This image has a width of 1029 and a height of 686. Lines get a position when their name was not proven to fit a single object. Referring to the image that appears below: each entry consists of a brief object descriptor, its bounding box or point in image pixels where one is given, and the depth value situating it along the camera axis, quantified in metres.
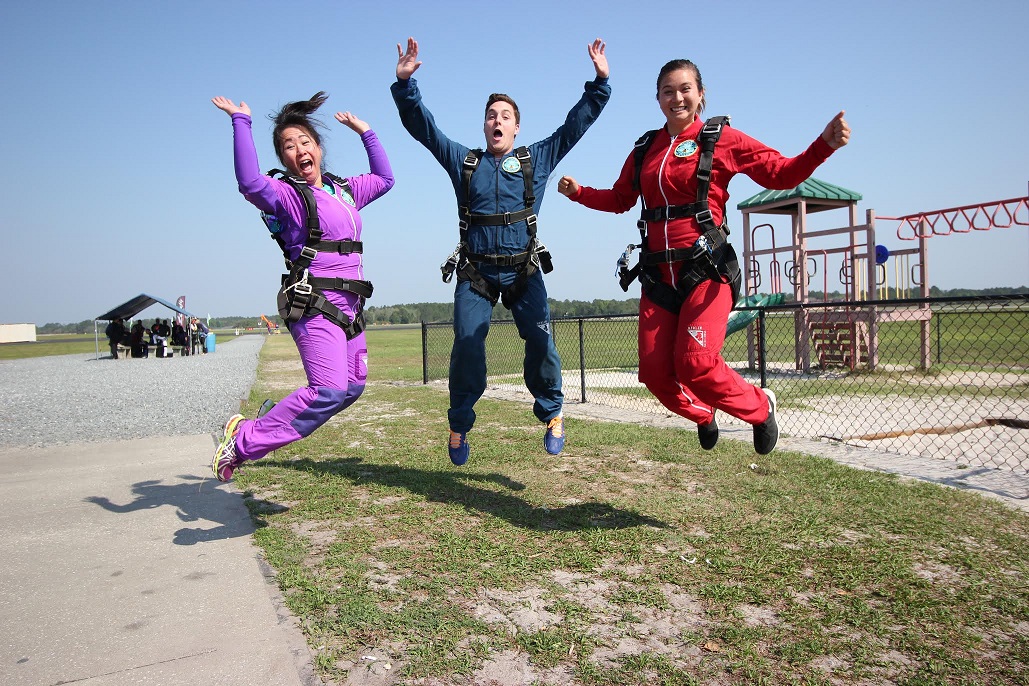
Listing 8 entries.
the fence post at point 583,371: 10.10
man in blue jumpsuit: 4.12
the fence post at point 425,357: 13.12
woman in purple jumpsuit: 3.68
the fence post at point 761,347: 6.14
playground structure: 13.39
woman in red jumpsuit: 3.40
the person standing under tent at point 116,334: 29.53
